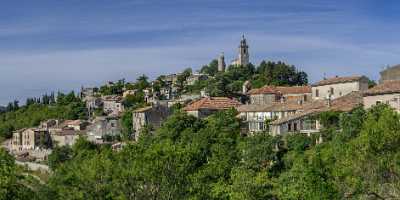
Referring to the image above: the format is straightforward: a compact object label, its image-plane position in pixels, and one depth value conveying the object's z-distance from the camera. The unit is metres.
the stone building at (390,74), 62.78
